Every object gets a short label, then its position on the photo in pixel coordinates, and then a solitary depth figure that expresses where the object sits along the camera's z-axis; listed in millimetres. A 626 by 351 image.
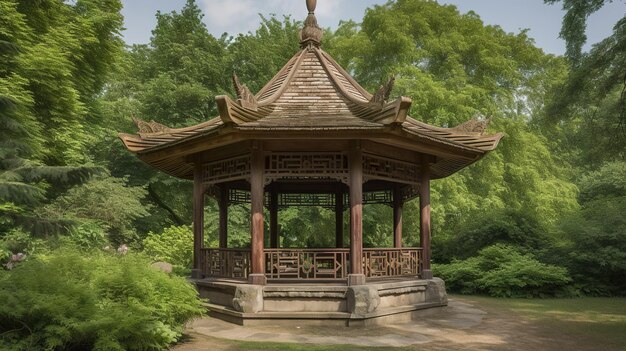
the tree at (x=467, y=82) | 22531
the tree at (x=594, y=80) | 12320
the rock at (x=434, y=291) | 11348
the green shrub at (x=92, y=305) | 6312
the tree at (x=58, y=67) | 14034
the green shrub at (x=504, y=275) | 15172
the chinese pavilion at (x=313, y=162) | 9479
